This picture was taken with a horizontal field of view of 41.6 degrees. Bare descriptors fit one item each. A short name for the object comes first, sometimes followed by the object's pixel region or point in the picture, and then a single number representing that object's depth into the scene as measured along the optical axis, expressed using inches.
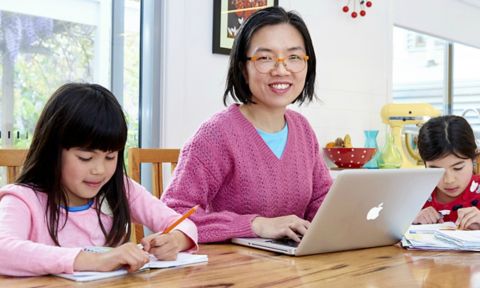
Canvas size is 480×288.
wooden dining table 37.5
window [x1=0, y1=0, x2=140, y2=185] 92.4
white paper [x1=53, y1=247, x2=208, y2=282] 37.8
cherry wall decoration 140.4
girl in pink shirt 45.4
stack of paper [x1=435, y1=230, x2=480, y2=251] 50.8
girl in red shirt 72.6
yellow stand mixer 136.8
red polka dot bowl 127.9
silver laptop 43.9
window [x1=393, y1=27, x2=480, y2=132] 178.2
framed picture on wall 109.7
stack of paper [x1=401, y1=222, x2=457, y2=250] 51.2
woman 56.9
